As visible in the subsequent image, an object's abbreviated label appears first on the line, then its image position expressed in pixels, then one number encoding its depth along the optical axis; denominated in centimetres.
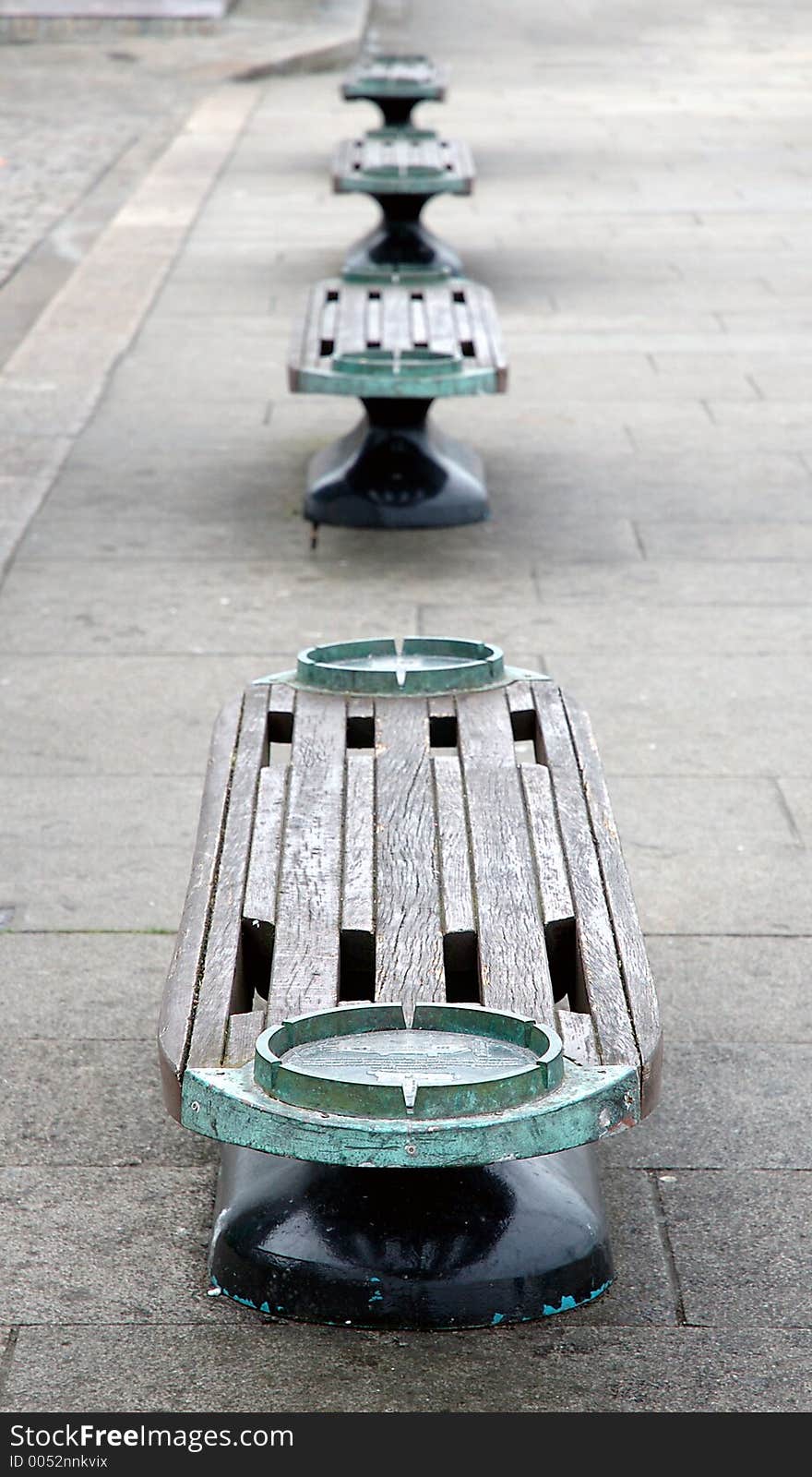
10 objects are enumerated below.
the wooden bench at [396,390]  700
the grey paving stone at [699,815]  489
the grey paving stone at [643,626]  621
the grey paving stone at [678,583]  664
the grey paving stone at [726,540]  708
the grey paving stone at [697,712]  535
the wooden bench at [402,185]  1061
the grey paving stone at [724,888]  450
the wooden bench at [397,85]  1288
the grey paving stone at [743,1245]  318
